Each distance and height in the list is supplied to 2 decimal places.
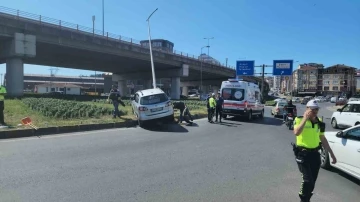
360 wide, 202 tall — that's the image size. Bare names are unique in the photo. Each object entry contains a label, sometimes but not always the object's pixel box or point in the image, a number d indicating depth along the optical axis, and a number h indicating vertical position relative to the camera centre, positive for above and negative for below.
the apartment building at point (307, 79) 138.62 +5.02
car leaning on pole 13.97 -0.95
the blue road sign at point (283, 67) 37.59 +2.77
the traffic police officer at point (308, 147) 4.16 -0.79
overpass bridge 29.95 +4.12
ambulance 18.75 -0.61
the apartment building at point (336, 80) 133.31 +4.54
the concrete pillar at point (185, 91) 98.24 -1.20
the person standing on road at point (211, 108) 17.30 -1.15
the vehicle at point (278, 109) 23.48 -1.54
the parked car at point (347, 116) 15.09 -1.30
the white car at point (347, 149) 5.63 -1.14
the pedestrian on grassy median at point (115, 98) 15.61 -0.62
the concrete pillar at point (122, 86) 64.44 -0.01
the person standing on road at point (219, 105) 17.53 -0.98
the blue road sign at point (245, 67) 40.88 +2.89
